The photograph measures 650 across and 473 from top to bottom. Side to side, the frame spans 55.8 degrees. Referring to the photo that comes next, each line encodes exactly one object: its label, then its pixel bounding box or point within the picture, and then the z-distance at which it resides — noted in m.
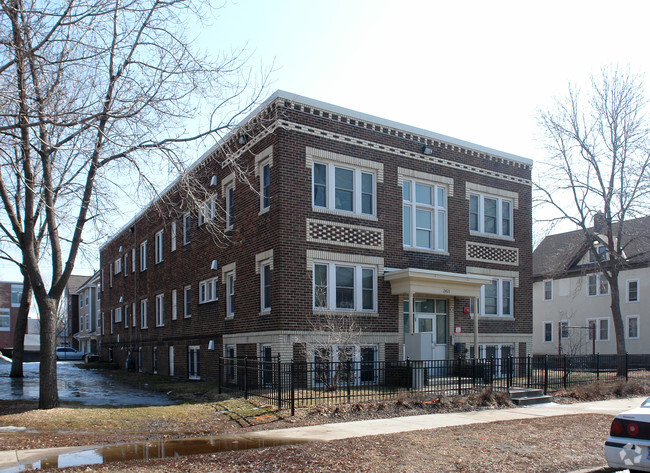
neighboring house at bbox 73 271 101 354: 55.59
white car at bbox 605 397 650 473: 7.49
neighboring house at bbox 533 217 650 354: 38.94
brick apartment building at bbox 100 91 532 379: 18.28
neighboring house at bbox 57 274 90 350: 71.56
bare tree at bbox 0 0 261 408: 11.35
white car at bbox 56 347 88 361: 54.41
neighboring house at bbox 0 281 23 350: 80.31
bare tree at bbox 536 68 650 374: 26.06
